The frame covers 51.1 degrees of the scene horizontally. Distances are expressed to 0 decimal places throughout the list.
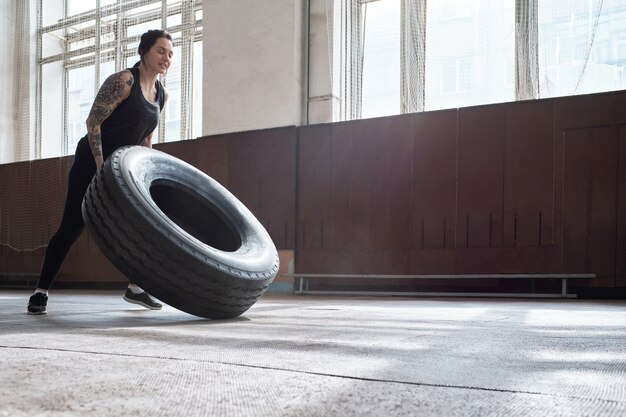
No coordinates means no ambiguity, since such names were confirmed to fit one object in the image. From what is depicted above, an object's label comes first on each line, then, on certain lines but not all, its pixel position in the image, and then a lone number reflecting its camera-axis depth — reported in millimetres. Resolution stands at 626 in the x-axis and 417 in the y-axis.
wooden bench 4957
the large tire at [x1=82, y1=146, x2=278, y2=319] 2180
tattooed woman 2797
